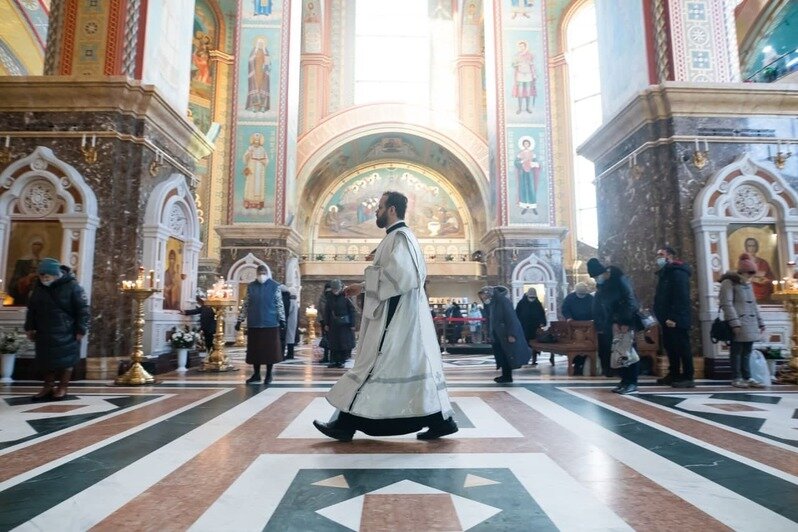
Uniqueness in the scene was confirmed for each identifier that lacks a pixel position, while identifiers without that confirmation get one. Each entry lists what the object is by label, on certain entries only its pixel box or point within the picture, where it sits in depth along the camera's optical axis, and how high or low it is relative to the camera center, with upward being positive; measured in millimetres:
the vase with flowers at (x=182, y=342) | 6973 -241
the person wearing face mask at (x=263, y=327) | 5457 -20
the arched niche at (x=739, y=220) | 5887 +1267
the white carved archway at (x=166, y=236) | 6340 +1233
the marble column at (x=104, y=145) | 5984 +2247
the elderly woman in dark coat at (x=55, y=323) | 4340 +23
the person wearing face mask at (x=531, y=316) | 7809 +140
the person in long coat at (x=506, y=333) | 5445 -92
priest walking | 2719 -213
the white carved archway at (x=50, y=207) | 5879 +1430
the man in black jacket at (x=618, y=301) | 4594 +220
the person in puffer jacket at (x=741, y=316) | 5031 +88
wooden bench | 6277 -237
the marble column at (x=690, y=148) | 6023 +2242
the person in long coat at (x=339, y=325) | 7344 +2
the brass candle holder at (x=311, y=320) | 13805 +152
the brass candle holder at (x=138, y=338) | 5363 -143
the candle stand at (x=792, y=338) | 5328 -149
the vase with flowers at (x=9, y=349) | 5594 -265
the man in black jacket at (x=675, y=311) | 4930 +136
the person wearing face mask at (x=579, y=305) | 7258 +295
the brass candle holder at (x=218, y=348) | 6973 -325
